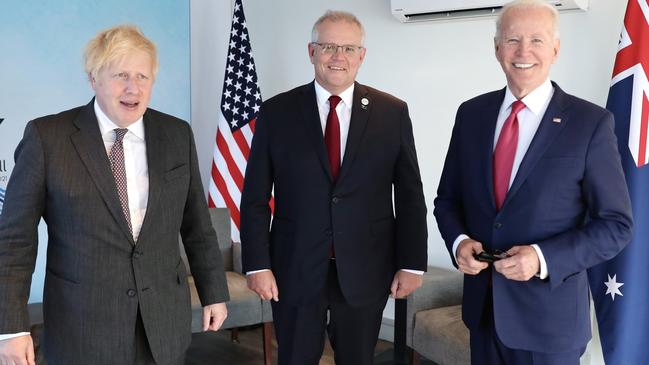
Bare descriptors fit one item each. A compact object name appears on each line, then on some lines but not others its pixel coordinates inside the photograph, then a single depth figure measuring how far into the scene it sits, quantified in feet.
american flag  15.44
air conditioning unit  12.10
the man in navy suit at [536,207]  5.93
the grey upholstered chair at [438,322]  10.11
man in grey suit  5.70
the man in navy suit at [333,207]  7.50
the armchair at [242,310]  11.88
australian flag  9.55
